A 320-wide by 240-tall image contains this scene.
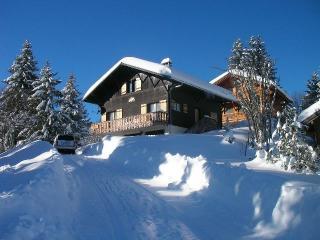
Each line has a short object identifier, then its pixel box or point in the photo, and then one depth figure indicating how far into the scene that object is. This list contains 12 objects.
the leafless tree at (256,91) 22.20
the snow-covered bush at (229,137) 28.98
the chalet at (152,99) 35.00
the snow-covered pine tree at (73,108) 42.39
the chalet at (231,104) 45.51
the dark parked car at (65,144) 30.43
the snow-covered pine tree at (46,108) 37.25
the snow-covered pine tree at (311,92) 53.66
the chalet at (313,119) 24.70
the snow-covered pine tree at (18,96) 38.28
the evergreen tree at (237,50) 57.97
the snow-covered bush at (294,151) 15.06
